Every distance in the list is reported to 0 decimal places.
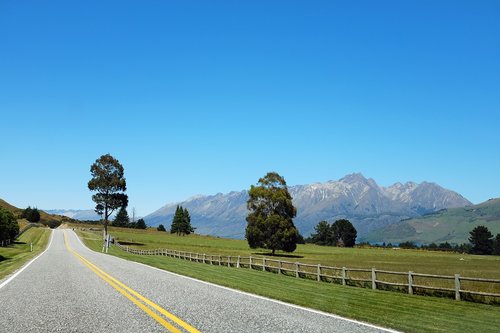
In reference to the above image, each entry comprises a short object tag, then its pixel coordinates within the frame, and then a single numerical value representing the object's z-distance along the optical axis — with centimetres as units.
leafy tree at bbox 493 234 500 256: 14825
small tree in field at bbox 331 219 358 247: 16062
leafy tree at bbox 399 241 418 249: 15829
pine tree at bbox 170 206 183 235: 15225
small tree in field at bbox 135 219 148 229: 17518
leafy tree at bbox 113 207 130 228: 18699
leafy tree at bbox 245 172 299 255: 6625
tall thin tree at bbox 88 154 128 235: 8031
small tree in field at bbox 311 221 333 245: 16675
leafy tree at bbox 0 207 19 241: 7950
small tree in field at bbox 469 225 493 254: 14975
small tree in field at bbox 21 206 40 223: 17600
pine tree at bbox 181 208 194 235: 15223
